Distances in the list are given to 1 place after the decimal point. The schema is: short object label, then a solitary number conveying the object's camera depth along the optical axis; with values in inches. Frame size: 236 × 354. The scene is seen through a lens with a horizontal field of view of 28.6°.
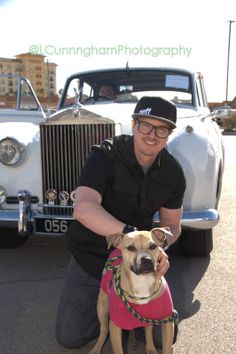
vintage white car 147.6
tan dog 84.8
